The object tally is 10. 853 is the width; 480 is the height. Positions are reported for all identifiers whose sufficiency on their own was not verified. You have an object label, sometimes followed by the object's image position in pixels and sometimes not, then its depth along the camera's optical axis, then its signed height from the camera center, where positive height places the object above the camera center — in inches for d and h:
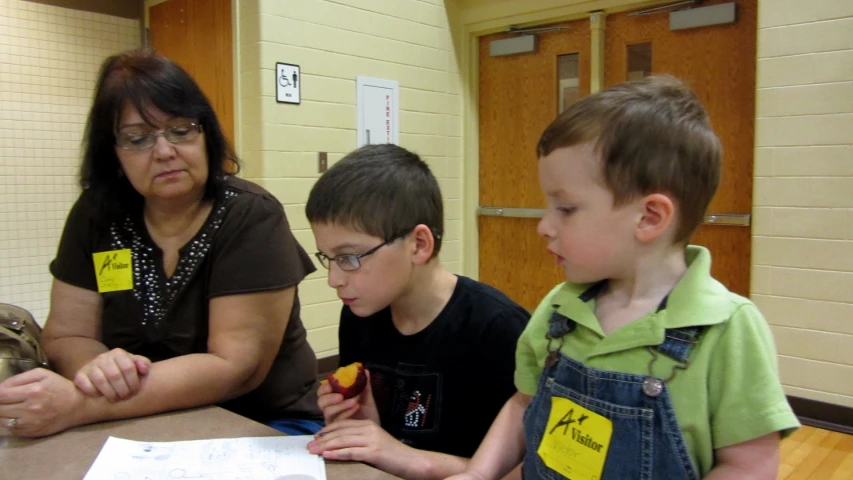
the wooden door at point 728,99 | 130.8 +18.3
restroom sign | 135.3 +21.9
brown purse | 46.5 -11.5
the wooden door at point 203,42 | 139.7 +32.7
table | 37.3 -16.0
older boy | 45.1 -9.2
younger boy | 32.1 -7.0
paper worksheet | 36.8 -15.8
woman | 51.6 -5.9
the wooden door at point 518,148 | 161.6 +10.7
